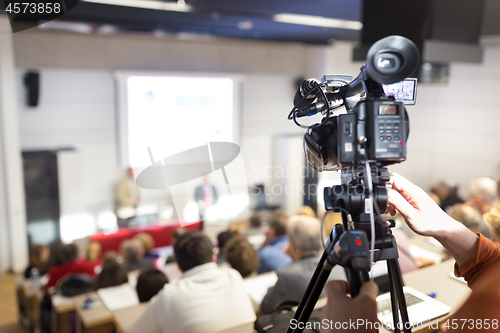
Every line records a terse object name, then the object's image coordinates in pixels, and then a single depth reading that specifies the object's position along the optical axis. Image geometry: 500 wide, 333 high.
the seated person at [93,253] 4.35
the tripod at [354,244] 0.82
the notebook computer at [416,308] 1.38
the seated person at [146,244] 4.16
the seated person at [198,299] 1.81
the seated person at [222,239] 3.76
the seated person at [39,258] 4.25
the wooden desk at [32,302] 3.64
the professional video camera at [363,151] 0.83
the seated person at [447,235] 0.96
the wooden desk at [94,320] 2.21
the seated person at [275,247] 2.94
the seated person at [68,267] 3.47
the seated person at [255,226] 4.74
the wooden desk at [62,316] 2.75
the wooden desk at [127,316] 1.83
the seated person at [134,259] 3.67
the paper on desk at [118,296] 2.48
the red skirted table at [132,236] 5.31
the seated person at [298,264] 1.98
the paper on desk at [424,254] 2.87
